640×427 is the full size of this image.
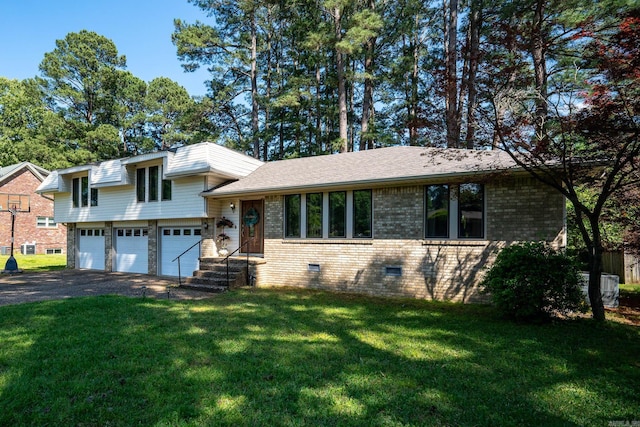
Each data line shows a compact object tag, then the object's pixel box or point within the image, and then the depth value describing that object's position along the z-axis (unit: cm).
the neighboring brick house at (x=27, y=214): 2670
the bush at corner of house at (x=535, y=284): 647
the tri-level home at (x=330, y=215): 877
